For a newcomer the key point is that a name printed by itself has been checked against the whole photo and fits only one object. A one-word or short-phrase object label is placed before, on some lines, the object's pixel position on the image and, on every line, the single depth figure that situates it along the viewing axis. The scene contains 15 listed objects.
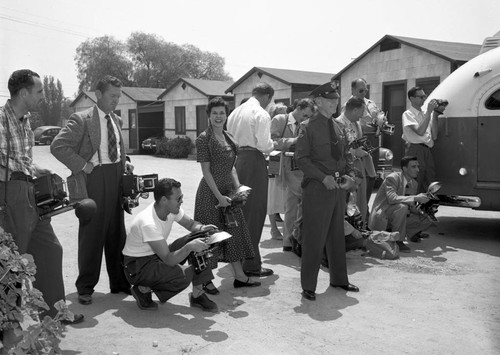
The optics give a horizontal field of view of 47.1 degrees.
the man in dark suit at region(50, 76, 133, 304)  5.15
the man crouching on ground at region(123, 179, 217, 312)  4.91
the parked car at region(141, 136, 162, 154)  31.91
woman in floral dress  5.46
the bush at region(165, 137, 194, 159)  29.45
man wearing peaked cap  5.34
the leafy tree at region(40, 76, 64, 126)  56.72
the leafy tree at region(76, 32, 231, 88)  57.47
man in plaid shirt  4.01
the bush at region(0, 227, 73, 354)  2.71
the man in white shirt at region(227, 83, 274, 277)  6.11
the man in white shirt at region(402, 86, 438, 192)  8.18
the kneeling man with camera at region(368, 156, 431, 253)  7.43
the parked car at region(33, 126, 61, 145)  41.97
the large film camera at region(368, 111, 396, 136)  8.16
